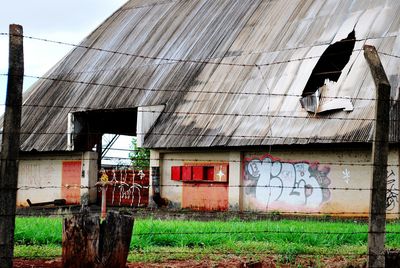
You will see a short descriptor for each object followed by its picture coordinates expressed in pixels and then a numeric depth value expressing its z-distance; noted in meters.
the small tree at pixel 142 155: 51.12
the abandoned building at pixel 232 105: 21.86
